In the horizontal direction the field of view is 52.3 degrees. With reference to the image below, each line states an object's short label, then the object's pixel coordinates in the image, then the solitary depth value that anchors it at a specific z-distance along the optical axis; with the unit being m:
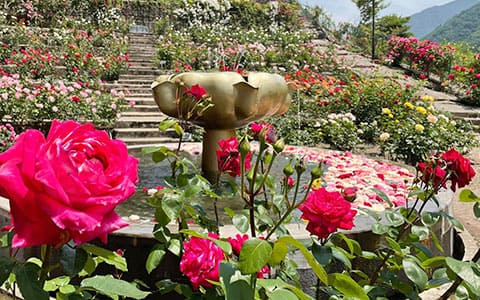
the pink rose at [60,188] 0.59
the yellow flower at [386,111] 6.66
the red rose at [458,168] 1.25
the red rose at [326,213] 1.00
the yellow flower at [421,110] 6.34
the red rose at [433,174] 1.28
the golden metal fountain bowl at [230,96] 2.98
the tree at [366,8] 20.59
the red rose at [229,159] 1.31
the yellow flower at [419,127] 5.77
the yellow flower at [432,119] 5.92
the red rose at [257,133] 1.54
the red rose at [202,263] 0.97
